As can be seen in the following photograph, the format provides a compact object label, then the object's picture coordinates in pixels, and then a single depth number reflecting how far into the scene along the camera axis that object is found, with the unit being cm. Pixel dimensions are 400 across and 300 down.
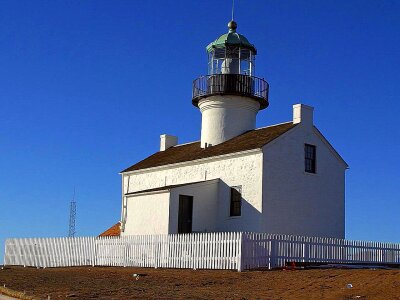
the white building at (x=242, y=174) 2655
